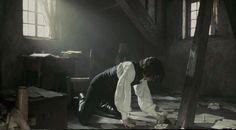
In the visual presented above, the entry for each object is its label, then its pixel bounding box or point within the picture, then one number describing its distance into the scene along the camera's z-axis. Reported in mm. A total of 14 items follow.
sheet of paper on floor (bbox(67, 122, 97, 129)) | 4520
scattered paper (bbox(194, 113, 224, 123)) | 5094
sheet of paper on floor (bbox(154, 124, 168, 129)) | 3932
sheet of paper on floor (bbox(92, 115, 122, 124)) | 4673
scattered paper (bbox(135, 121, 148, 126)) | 4652
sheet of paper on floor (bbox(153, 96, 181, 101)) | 8156
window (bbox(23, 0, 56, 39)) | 7648
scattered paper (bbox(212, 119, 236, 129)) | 4629
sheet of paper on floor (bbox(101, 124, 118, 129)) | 4430
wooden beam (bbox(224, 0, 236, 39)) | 4972
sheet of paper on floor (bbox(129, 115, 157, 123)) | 5032
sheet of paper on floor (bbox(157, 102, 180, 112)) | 6398
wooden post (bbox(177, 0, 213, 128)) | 3723
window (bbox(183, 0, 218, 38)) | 9961
